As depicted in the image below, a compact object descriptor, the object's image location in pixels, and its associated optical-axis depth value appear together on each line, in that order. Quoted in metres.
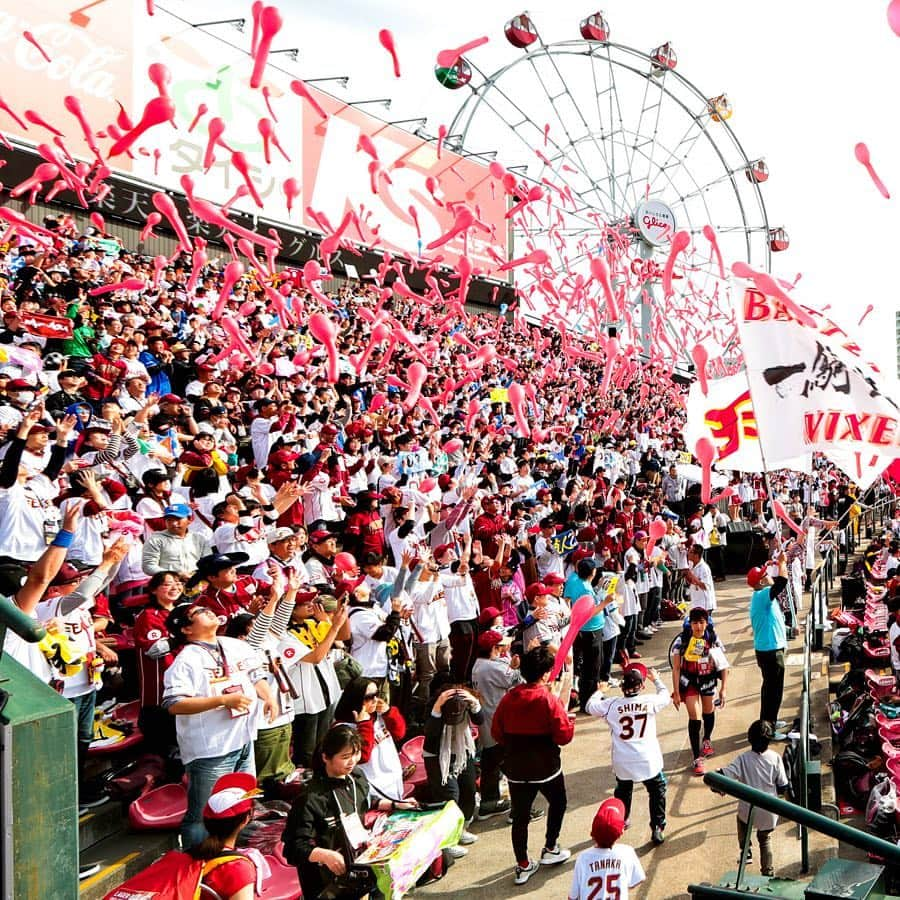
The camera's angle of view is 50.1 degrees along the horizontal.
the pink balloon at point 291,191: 18.41
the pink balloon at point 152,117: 9.10
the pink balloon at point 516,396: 10.93
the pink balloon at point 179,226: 12.07
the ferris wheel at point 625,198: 28.62
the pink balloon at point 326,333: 10.27
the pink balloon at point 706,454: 5.25
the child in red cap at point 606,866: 4.27
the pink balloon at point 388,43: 7.60
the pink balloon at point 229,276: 11.85
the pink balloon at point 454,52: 8.95
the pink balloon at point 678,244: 8.63
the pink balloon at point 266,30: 8.05
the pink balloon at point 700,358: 6.16
